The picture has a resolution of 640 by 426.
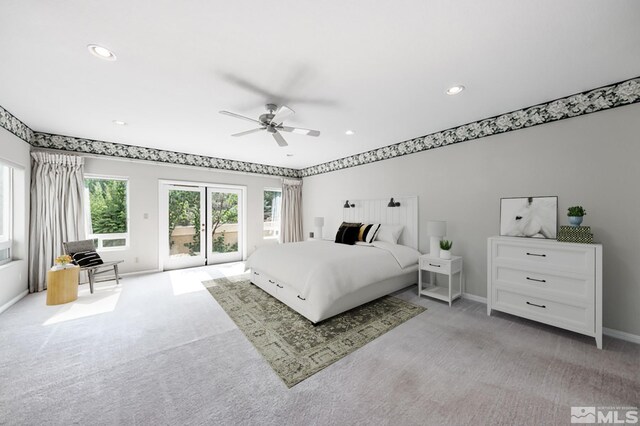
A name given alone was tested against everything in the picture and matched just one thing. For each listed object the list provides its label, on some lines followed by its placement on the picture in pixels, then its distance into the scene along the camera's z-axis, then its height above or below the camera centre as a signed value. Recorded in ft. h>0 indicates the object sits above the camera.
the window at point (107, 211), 14.35 +0.10
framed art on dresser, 9.12 -0.15
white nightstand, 10.65 -2.67
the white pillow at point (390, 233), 13.78 -1.20
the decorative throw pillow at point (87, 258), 12.08 -2.38
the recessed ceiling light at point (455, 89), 7.93 +4.23
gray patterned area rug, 6.69 -4.15
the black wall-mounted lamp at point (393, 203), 14.32 +0.60
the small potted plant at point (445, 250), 10.89 -1.72
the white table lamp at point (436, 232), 11.32 -0.93
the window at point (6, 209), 10.75 +0.16
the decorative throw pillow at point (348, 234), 14.37 -1.30
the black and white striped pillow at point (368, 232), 14.07 -1.15
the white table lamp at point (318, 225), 18.61 -0.96
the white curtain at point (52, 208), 12.13 +0.24
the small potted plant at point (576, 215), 7.95 -0.06
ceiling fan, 8.75 +3.43
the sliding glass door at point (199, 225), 16.62 -0.94
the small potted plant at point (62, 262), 10.89 -2.31
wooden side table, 10.43 -3.29
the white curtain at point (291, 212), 21.45 +0.07
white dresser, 7.34 -2.38
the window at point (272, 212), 21.11 +0.07
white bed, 8.81 -2.49
